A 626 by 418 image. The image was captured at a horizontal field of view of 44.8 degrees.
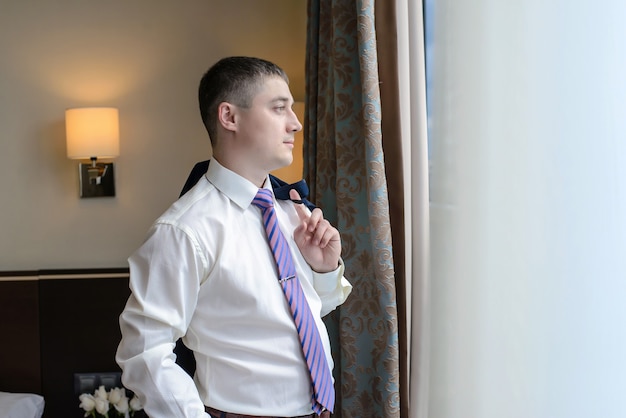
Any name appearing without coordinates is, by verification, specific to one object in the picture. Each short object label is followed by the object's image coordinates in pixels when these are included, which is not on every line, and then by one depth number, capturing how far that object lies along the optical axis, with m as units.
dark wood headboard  3.32
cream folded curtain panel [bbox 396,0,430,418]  2.14
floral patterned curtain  2.17
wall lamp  3.24
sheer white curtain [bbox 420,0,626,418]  1.40
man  1.39
